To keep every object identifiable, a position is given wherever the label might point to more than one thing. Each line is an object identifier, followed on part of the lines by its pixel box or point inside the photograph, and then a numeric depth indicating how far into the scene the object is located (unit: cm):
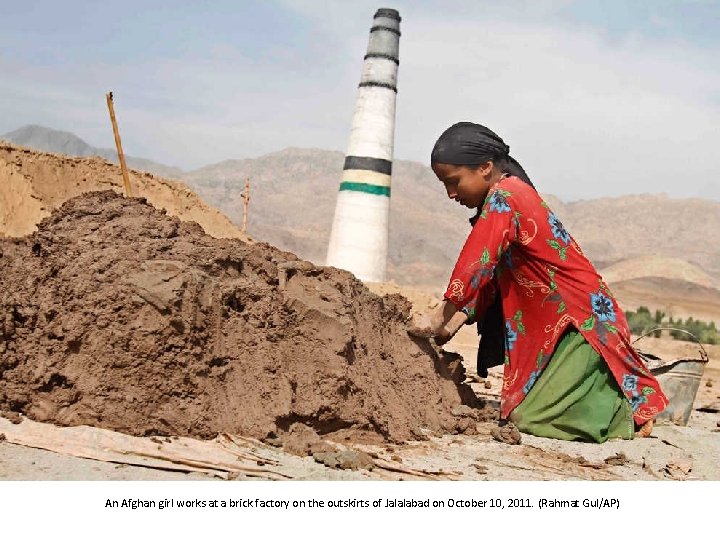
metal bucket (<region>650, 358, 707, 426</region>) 560
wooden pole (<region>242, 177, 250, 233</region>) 1847
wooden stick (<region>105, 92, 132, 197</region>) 560
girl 448
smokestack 1483
